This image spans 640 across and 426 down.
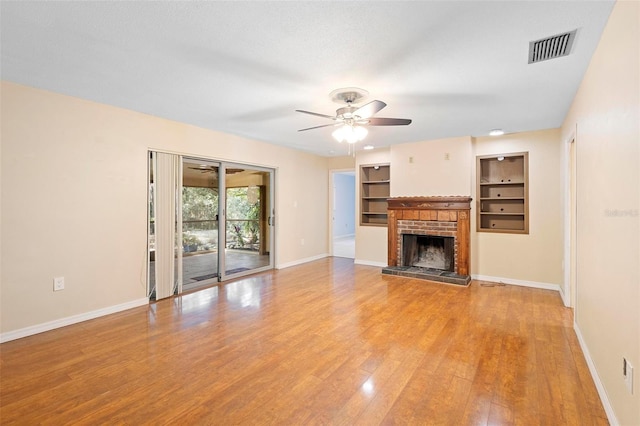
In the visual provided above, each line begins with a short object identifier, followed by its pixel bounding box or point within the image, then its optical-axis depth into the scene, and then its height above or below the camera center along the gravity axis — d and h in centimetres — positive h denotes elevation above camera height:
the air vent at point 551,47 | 213 +124
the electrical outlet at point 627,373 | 154 -84
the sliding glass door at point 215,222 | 434 -15
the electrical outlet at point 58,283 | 318 -75
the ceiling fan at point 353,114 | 297 +100
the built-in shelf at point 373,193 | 667 +45
